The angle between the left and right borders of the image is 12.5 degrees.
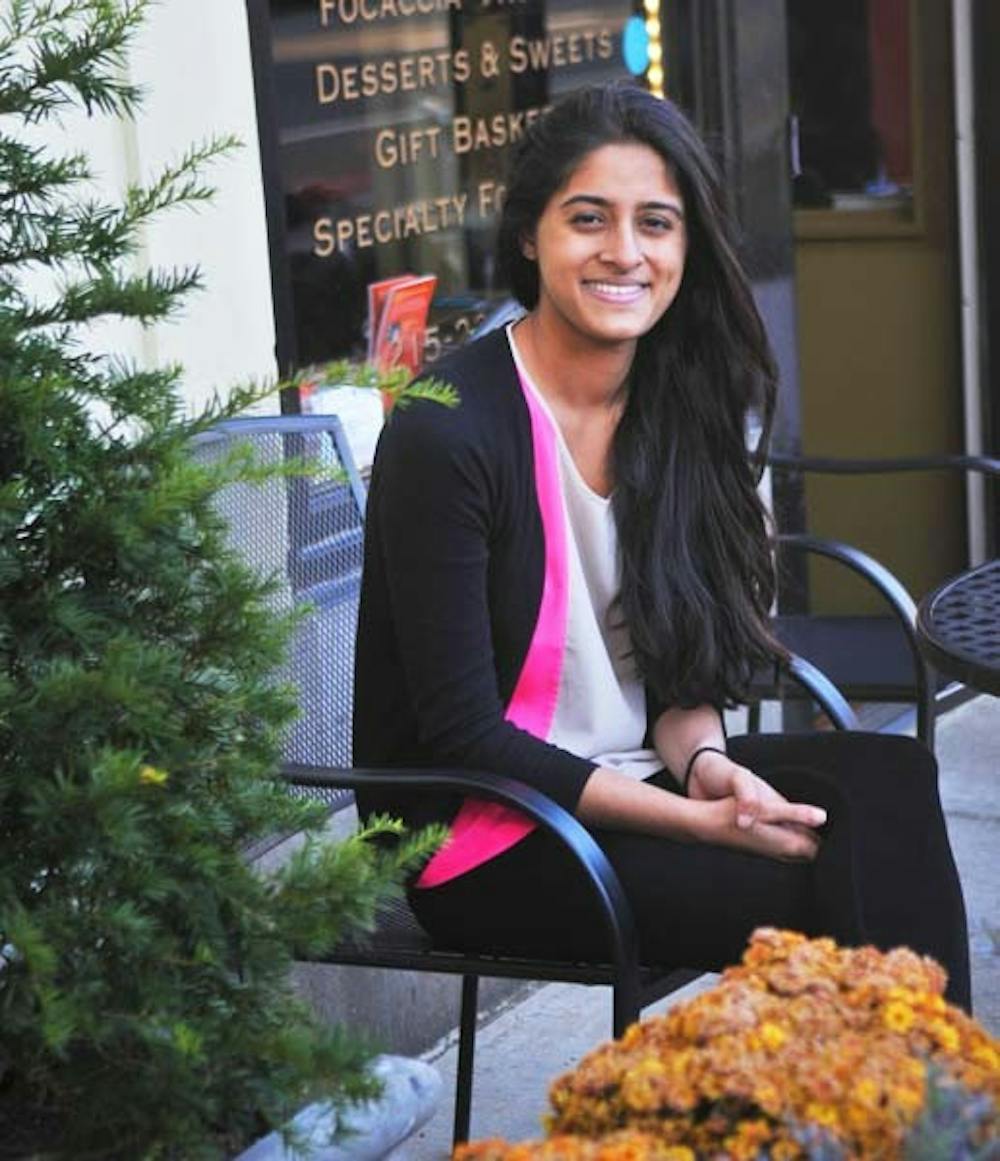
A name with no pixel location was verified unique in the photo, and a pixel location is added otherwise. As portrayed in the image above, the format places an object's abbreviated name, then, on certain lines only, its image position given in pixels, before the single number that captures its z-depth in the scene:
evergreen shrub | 3.75
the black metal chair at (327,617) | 5.57
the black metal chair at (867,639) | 7.35
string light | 9.56
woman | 5.35
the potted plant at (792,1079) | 3.09
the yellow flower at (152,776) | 3.66
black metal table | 5.49
